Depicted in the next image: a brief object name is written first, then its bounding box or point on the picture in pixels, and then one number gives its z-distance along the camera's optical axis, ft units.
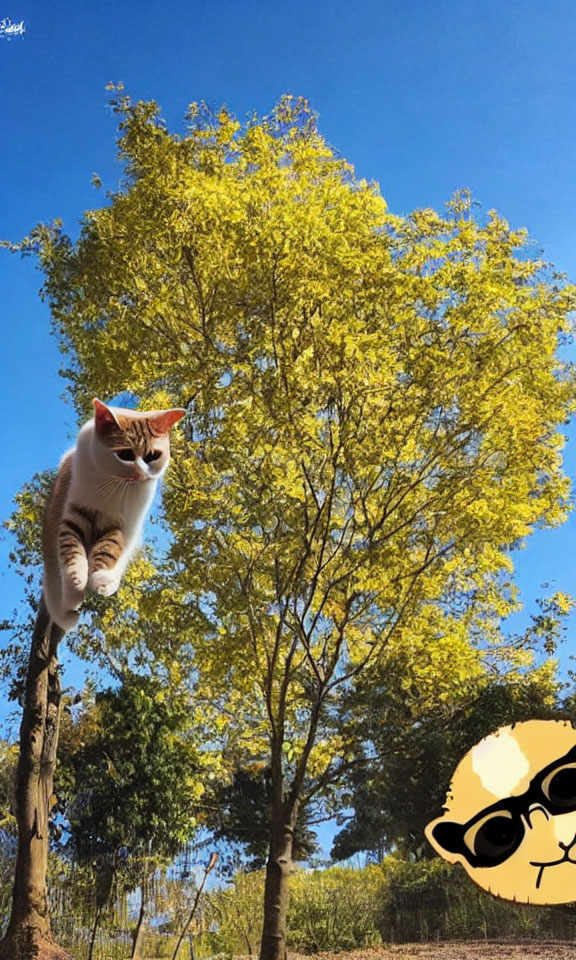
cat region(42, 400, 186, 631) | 5.52
